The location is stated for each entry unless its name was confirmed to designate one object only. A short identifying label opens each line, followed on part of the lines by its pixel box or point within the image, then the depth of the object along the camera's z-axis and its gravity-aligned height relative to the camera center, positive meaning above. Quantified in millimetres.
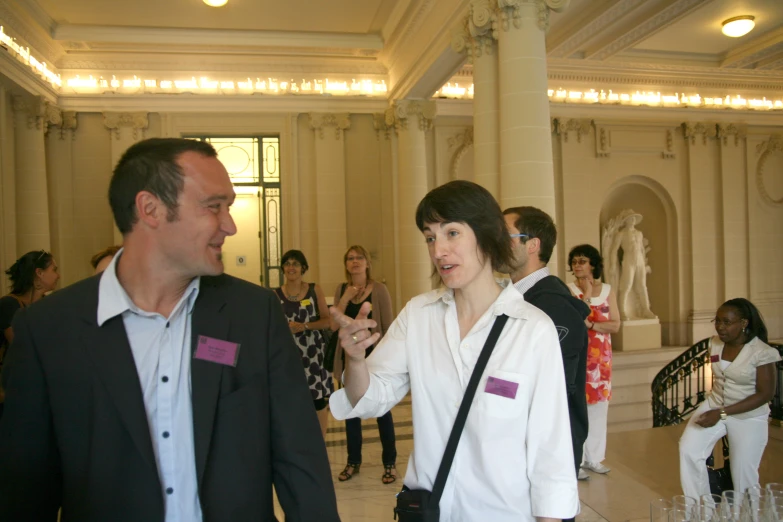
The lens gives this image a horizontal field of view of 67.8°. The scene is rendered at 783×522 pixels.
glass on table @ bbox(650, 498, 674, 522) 2160 -976
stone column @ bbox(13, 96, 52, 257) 9852 +1530
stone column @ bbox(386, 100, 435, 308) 10711 +1378
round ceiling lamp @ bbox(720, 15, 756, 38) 10219 +3926
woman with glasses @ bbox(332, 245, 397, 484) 4859 -445
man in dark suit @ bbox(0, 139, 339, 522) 1376 -305
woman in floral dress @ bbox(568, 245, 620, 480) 5125 -815
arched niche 13117 +400
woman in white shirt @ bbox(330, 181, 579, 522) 1697 -383
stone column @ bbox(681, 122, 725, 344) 13016 +525
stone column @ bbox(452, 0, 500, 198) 6609 +1684
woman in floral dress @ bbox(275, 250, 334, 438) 4859 -523
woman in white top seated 4160 -1158
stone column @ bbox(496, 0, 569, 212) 6023 +1515
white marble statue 12039 -414
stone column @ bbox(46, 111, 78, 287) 10836 +1295
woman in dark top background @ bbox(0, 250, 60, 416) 4281 -133
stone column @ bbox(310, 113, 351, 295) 11531 +1271
